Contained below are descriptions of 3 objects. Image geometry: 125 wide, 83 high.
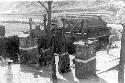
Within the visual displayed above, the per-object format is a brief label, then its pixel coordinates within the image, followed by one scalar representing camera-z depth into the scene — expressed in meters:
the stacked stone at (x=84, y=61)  11.25
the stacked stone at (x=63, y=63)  12.72
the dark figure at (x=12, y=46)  15.24
